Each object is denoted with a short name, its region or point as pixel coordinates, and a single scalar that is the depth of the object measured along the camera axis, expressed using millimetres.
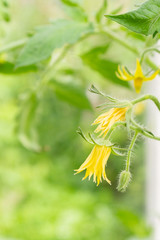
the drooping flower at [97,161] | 292
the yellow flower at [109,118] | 298
